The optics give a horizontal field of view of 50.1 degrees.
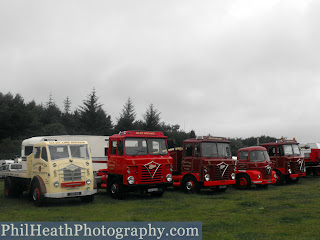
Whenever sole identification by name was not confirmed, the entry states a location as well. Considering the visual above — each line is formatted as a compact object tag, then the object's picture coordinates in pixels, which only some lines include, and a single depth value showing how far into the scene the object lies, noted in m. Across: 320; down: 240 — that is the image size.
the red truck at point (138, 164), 15.39
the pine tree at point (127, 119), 56.84
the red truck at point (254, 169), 20.17
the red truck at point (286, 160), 22.44
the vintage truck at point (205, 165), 17.47
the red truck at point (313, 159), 28.23
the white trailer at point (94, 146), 20.05
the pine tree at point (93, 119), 58.34
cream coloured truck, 13.70
